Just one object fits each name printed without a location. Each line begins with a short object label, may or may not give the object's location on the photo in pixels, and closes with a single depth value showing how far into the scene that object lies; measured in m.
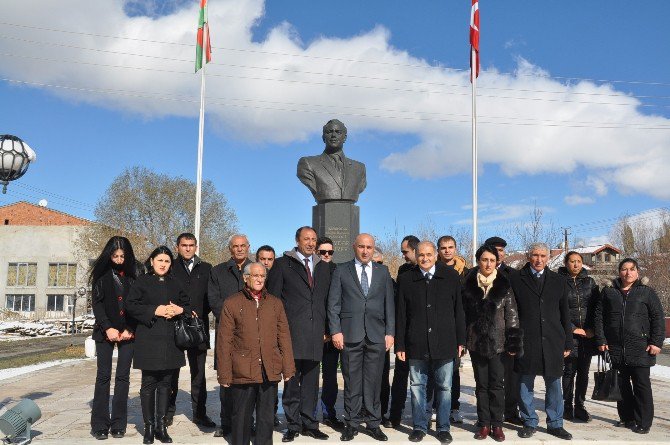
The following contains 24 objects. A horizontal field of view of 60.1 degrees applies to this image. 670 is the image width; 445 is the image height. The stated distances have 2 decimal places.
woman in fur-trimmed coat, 5.71
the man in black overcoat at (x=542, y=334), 5.83
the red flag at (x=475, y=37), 14.22
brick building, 44.81
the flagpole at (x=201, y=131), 14.08
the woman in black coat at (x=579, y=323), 6.66
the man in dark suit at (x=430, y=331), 5.63
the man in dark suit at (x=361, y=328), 5.75
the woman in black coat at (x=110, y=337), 5.67
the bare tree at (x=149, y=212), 37.12
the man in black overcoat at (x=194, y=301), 6.19
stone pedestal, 9.44
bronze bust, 9.56
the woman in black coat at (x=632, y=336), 6.22
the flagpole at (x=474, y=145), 13.30
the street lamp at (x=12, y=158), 6.18
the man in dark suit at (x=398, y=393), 6.17
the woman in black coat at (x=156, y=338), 5.46
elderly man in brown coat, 4.83
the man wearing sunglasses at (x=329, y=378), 6.20
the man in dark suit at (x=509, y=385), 6.38
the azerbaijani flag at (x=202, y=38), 15.16
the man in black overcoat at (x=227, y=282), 5.76
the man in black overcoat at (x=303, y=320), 5.72
